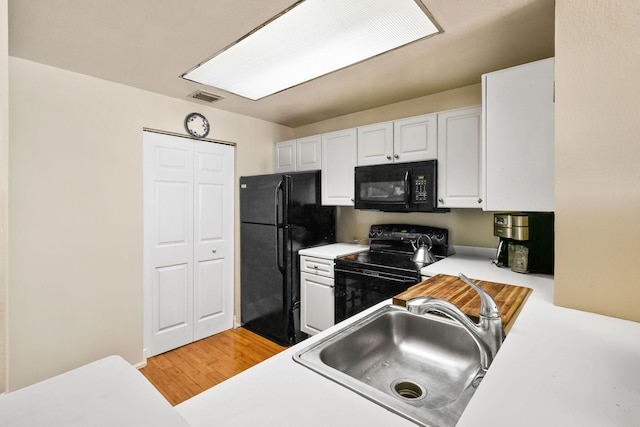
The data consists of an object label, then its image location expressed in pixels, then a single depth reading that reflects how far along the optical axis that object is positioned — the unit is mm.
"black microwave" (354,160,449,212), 2369
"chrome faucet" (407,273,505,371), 901
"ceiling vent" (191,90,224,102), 2582
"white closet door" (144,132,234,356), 2664
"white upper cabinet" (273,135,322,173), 3131
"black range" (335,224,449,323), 2158
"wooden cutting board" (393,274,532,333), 1205
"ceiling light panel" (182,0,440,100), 1477
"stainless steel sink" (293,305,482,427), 990
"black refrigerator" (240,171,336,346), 2793
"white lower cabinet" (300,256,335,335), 2621
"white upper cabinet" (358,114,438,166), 2389
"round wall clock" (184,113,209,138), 2805
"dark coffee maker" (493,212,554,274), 1852
